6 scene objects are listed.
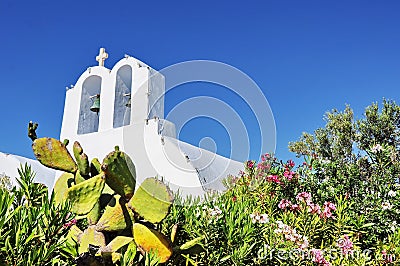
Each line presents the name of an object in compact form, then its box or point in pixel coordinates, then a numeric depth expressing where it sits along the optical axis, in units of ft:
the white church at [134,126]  19.65
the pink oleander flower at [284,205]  10.02
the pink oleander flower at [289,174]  12.00
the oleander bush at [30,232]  3.67
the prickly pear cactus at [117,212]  5.94
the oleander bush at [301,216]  7.17
